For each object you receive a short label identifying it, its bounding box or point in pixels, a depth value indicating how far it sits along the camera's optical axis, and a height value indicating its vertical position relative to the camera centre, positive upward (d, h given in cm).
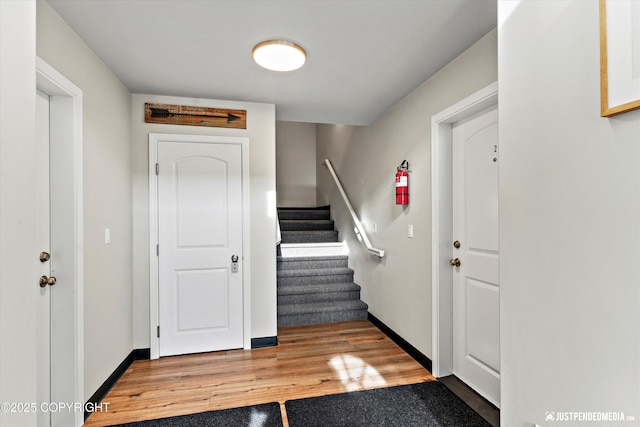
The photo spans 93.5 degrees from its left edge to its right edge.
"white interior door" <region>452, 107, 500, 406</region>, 206 -31
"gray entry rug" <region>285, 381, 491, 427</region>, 190 -132
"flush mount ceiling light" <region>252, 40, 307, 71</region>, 198 +110
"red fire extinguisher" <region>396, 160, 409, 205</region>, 283 +26
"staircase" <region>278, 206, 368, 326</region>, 376 -91
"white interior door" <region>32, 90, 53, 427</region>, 173 -19
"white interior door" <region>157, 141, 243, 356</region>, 289 -31
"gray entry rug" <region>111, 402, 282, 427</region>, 190 -132
